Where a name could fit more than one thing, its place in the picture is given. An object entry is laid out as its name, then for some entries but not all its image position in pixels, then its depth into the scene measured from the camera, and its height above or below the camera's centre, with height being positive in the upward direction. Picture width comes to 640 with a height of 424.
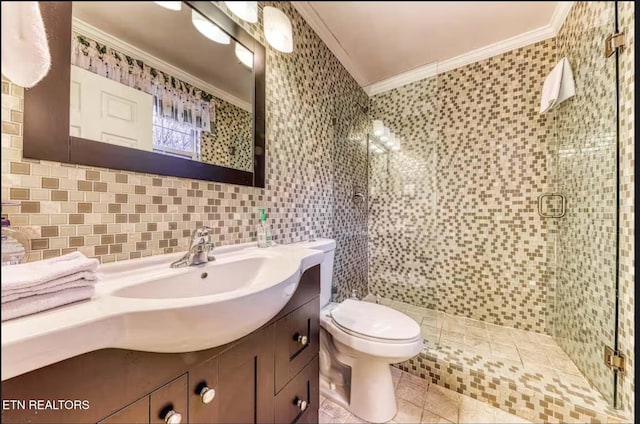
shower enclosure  0.97 -0.06
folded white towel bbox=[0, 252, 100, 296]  0.40 -0.12
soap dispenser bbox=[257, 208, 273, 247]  1.13 -0.10
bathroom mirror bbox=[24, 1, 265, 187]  0.61 +0.39
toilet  1.15 -0.67
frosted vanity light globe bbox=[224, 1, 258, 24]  0.72 +0.62
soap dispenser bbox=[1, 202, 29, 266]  0.54 -0.09
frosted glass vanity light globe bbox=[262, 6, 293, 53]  0.73 +0.66
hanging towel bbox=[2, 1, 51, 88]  0.32 +0.27
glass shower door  0.93 +0.02
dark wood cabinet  0.40 -0.39
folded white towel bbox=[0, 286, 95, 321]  0.38 -0.17
